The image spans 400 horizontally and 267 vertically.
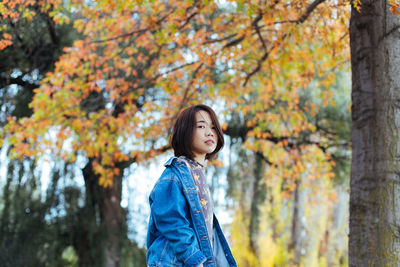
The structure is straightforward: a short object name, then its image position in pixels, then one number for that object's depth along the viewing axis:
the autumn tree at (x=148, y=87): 5.30
